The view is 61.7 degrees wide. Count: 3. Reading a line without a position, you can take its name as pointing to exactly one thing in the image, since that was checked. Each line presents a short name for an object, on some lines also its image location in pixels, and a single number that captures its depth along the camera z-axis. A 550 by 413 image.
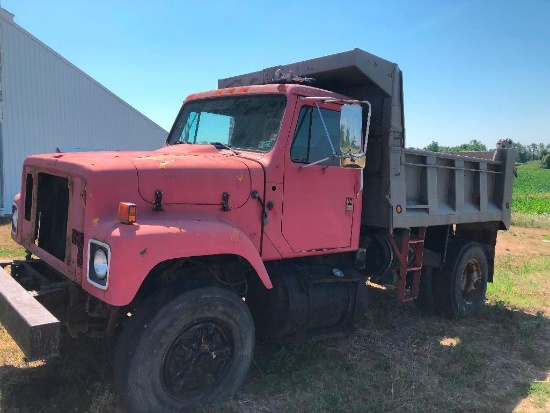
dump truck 3.08
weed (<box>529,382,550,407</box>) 4.10
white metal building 13.96
